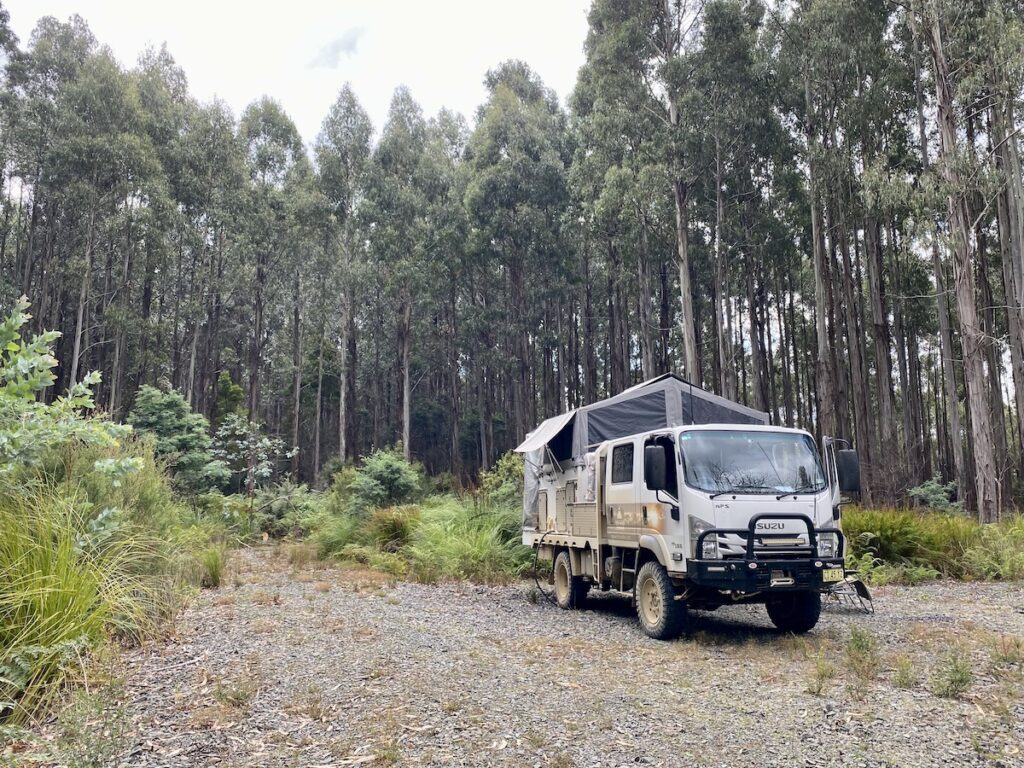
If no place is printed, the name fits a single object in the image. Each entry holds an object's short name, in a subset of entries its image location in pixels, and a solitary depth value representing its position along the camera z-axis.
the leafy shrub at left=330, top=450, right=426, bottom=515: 16.84
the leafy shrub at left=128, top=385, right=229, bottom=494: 17.41
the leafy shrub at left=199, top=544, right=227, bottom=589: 9.67
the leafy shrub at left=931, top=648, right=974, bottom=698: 4.70
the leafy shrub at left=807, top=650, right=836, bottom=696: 4.85
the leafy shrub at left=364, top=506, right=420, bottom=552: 14.30
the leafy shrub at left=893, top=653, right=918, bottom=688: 4.98
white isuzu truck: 6.61
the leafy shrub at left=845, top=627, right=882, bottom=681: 5.30
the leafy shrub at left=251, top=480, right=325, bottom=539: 18.27
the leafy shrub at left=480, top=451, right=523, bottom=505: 14.65
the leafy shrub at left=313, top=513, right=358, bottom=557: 14.72
